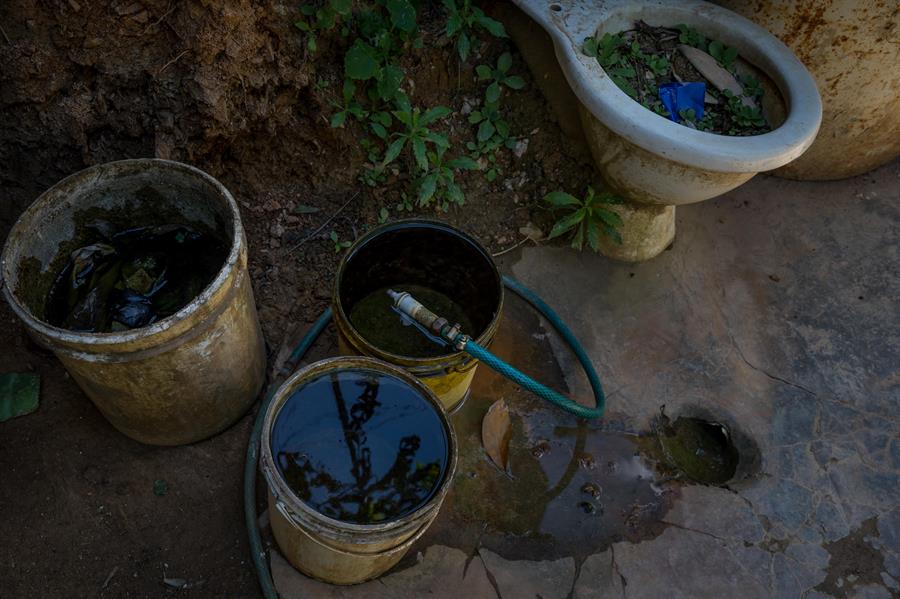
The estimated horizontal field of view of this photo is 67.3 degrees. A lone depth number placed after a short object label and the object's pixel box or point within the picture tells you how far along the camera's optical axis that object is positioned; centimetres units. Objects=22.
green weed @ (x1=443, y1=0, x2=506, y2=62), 294
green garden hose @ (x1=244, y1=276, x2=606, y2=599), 219
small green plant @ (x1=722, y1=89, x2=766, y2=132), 286
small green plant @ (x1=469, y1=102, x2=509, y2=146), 319
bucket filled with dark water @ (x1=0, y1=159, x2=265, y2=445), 196
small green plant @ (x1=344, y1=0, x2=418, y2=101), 273
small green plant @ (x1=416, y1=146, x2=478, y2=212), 299
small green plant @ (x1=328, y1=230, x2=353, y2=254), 302
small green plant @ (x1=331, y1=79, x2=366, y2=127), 285
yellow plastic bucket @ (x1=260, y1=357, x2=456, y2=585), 177
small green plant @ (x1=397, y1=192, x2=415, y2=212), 314
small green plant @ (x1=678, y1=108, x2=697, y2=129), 283
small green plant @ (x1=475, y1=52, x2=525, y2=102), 313
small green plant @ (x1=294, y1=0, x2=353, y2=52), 266
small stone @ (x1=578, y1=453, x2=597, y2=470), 271
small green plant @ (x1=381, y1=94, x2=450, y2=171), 290
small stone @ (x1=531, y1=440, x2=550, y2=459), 271
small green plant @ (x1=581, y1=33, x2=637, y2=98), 284
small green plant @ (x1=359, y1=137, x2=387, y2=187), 307
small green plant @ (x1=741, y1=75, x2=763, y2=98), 296
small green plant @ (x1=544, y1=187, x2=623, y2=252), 311
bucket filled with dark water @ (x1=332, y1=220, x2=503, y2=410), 237
